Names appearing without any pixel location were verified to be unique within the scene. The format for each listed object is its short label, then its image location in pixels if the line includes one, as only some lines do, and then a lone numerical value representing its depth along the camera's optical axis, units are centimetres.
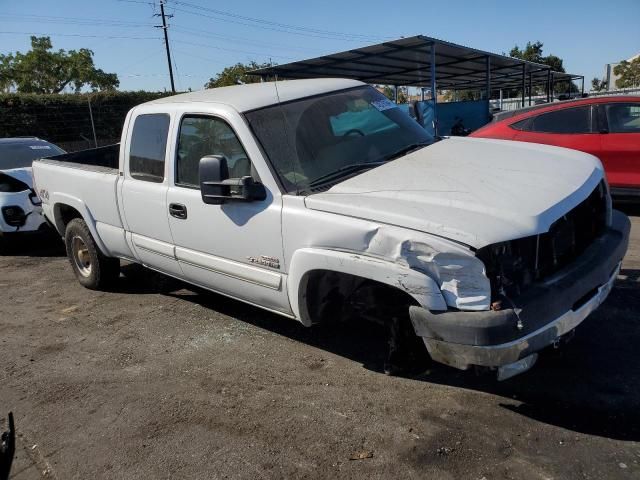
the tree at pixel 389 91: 3459
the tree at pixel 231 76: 3688
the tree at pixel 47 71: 5622
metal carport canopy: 1365
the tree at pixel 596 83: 5527
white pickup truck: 255
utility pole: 3569
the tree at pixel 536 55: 5706
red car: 680
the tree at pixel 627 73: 3775
